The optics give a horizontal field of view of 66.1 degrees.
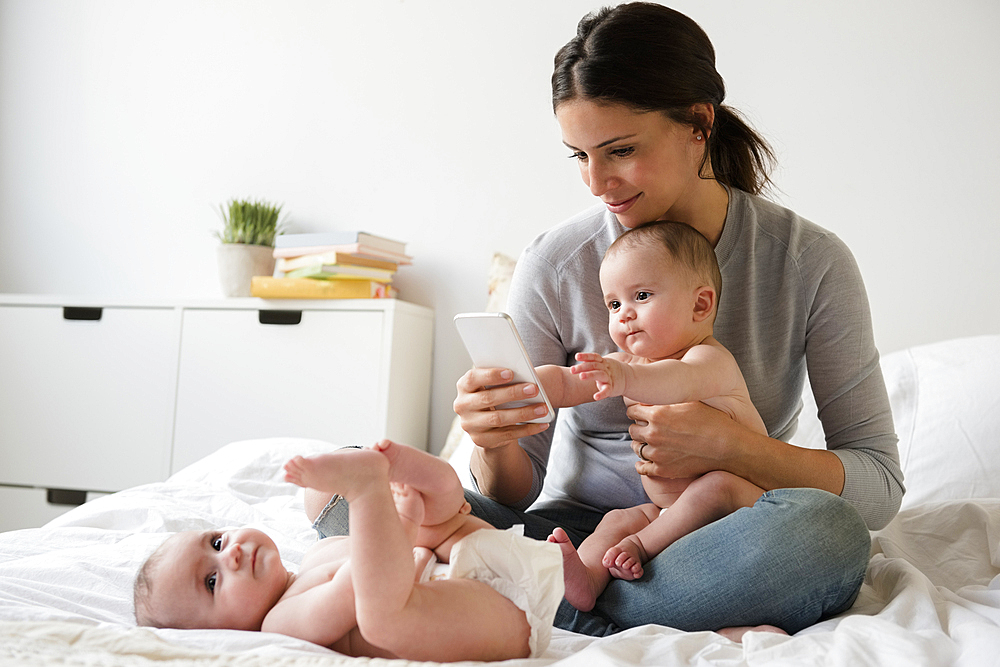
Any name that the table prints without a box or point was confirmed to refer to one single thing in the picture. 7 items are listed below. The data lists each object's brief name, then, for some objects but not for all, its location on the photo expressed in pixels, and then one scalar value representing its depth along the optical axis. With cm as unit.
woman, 86
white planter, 224
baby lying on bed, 68
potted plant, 225
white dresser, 207
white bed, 69
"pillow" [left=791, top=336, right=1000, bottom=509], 140
